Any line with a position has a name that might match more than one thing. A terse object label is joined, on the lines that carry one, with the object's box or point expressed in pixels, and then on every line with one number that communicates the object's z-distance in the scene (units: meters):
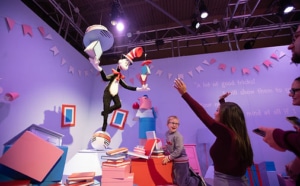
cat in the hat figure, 2.60
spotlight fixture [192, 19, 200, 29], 3.52
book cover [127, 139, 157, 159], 2.10
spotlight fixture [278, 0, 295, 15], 3.10
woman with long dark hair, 1.23
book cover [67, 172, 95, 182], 1.60
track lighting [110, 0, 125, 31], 3.07
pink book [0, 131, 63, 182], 1.40
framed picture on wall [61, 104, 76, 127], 3.05
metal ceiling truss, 3.70
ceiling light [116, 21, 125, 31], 3.21
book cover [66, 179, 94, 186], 1.57
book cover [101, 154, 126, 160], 1.88
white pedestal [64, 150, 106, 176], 2.16
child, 2.07
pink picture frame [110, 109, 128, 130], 3.65
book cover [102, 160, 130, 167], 1.83
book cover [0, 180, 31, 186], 1.30
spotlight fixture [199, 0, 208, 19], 3.15
